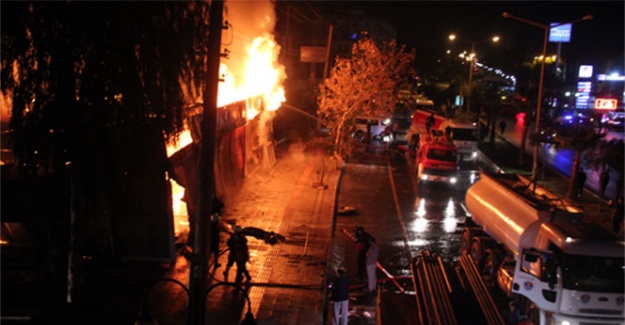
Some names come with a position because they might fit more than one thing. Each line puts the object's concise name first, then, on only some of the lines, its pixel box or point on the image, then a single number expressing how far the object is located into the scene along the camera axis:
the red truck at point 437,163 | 24.67
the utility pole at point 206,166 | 8.46
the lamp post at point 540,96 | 23.18
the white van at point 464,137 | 31.72
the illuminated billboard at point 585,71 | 71.38
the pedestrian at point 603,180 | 21.50
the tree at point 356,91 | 27.17
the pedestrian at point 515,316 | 10.48
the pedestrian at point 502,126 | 42.10
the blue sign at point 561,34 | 76.18
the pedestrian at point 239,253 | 12.41
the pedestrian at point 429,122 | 34.88
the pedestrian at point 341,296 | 10.82
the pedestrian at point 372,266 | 12.81
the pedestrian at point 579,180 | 22.89
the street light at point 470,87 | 44.66
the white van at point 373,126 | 36.94
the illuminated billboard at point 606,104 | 51.78
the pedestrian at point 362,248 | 13.53
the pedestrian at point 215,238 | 13.58
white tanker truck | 9.84
